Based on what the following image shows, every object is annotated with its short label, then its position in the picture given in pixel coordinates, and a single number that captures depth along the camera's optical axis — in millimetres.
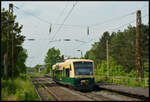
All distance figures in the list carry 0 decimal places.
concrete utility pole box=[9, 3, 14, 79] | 31628
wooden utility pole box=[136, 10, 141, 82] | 26303
